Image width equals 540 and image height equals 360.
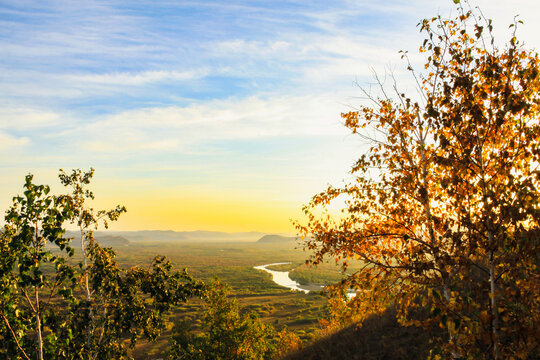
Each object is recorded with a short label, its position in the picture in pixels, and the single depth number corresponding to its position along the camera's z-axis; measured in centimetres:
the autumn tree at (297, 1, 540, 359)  509
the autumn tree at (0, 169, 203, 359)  653
